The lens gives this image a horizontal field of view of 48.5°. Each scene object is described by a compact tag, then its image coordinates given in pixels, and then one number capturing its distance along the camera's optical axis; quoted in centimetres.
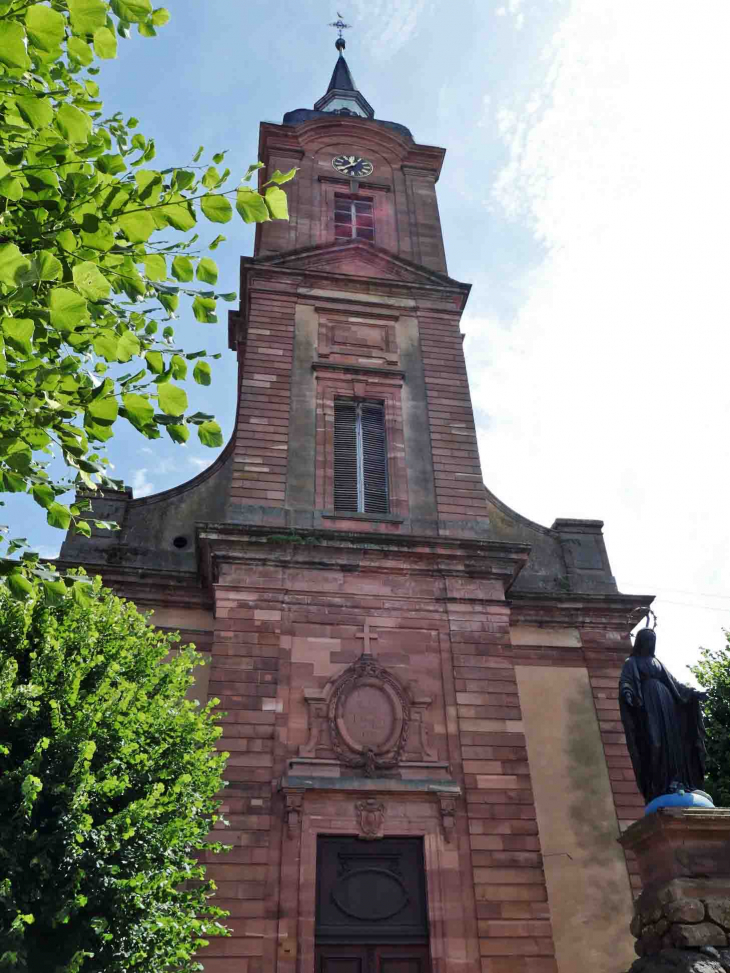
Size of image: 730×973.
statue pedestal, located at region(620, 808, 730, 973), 716
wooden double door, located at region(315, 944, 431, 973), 1044
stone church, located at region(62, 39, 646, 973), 1089
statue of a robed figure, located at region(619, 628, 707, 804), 868
